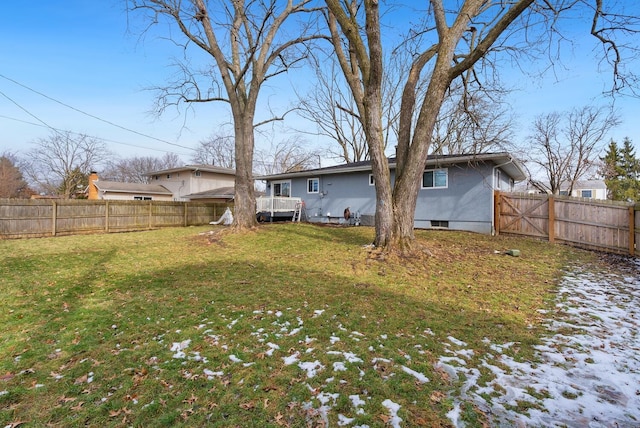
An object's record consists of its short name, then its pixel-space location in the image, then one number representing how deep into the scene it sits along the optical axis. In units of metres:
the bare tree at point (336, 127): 26.00
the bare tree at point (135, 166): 46.84
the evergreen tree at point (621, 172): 26.08
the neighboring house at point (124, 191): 24.36
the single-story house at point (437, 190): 11.84
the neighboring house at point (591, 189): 37.78
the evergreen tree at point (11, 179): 33.25
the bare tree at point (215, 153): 39.12
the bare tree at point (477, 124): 9.07
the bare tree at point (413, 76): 6.82
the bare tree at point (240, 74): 10.96
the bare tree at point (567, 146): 21.69
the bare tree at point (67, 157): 29.89
